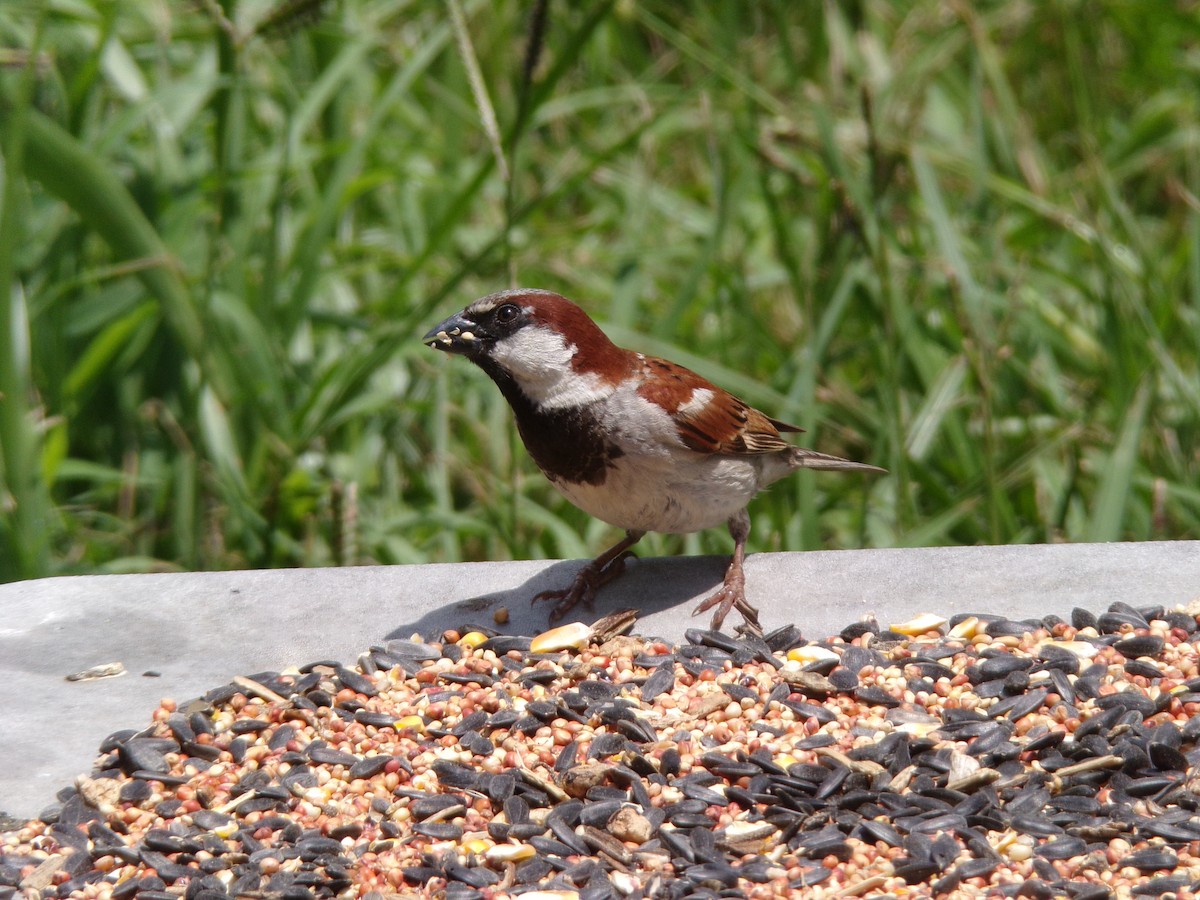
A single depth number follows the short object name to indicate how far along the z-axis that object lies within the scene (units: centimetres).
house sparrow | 617
